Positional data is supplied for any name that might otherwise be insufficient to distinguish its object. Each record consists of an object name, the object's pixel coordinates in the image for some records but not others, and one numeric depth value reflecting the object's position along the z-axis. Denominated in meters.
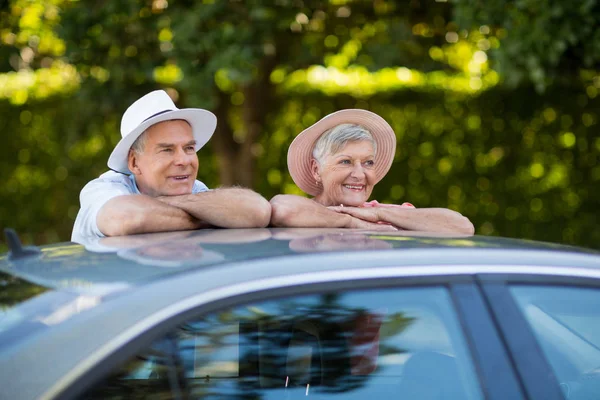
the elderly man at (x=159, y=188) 3.04
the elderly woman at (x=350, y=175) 3.35
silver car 2.02
